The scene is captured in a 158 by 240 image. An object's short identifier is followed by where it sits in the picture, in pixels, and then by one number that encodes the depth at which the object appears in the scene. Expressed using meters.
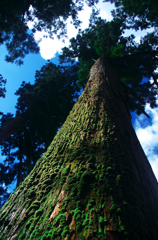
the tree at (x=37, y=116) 6.75
